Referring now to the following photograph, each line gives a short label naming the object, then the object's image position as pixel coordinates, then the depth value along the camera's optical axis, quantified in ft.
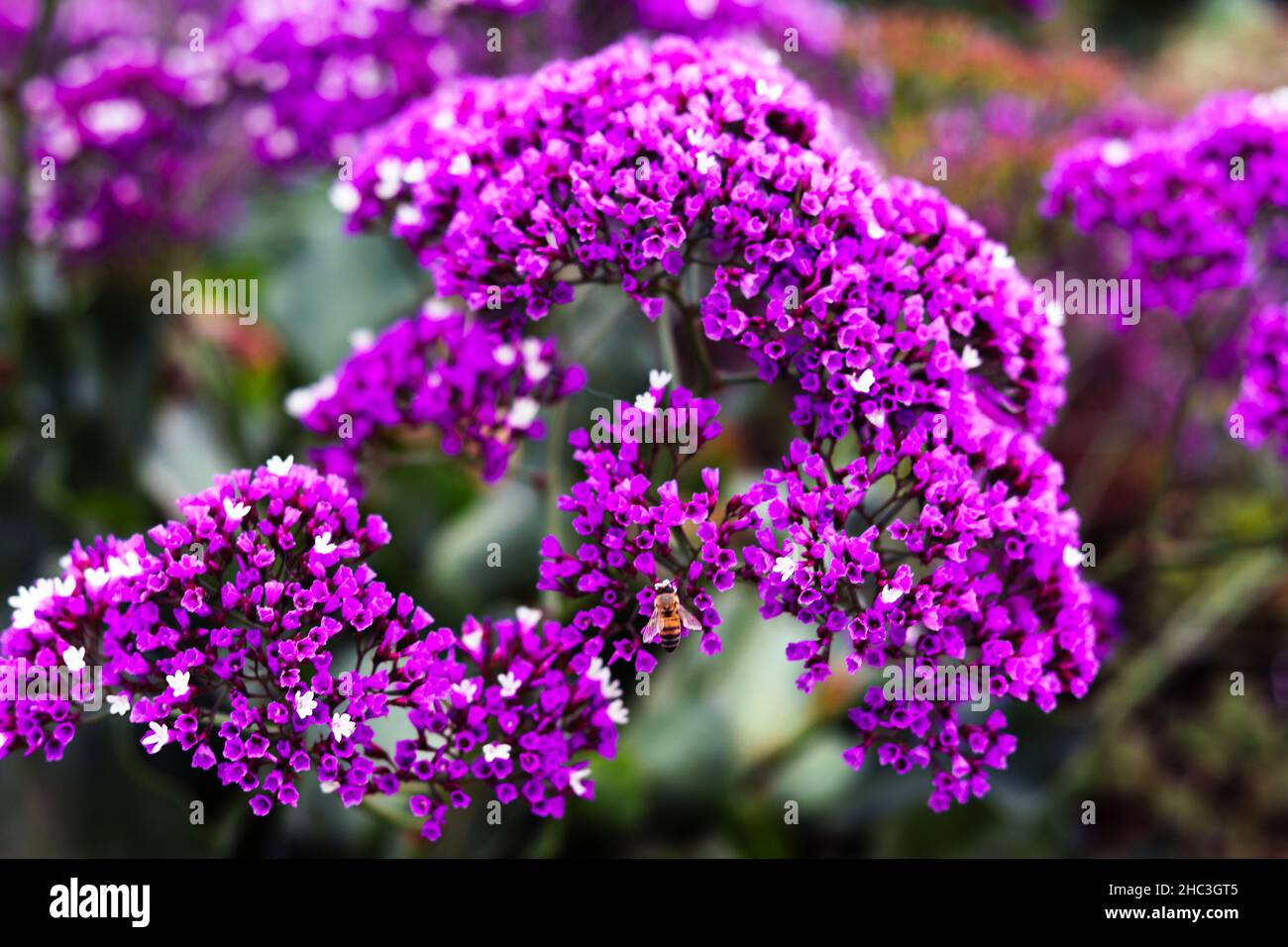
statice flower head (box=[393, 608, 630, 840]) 1.58
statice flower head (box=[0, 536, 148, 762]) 1.58
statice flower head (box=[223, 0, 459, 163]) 2.33
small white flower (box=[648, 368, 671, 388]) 1.59
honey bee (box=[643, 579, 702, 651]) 1.55
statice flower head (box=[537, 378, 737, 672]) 1.57
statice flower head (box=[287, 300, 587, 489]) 1.76
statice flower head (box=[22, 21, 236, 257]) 2.35
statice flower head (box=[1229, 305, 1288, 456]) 1.82
